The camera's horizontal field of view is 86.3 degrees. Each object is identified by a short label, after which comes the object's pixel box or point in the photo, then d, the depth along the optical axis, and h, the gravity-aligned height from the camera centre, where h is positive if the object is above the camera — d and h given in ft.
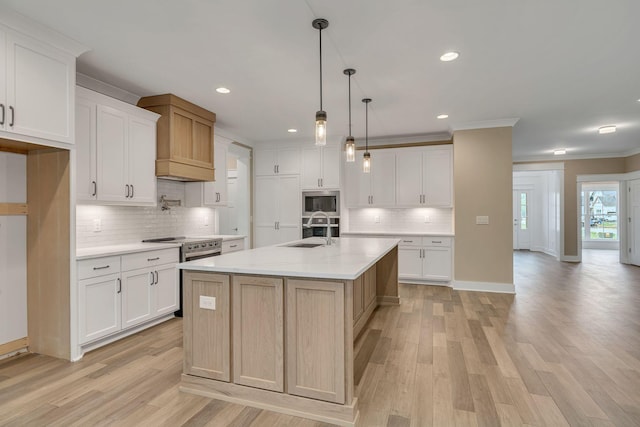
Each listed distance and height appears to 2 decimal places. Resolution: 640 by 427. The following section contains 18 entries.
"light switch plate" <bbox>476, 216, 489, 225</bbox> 17.42 -0.36
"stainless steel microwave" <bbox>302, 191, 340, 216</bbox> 20.48 +0.72
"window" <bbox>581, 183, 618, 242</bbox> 36.29 +0.05
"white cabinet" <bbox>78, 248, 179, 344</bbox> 9.72 -2.44
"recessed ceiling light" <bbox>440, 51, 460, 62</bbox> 9.83 +4.61
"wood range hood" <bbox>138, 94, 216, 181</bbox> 13.15 +3.13
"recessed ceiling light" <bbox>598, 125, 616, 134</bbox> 18.35 +4.56
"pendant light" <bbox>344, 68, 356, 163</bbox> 11.09 +2.23
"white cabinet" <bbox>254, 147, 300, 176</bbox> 21.15 +3.33
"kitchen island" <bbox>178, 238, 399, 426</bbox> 6.72 -2.52
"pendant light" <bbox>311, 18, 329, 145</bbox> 8.18 +2.33
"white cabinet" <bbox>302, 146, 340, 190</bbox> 20.34 +2.79
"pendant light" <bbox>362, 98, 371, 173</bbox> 13.32 +2.26
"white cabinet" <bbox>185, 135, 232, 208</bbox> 15.80 +1.29
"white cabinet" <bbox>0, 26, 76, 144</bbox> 7.82 +3.10
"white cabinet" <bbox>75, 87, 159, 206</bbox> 10.44 +2.15
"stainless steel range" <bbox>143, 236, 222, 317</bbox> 13.16 -1.30
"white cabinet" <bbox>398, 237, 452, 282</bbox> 18.52 -2.48
